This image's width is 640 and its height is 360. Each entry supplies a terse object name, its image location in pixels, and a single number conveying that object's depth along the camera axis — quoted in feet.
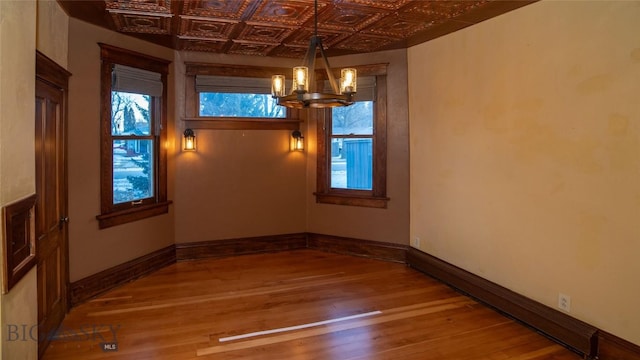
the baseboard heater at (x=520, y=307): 9.70
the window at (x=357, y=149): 17.16
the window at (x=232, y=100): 17.10
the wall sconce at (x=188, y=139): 16.83
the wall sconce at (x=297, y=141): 18.51
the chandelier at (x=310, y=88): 8.90
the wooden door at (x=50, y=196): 9.59
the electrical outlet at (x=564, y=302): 10.30
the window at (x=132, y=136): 13.65
